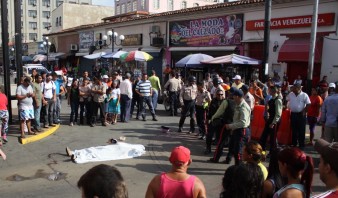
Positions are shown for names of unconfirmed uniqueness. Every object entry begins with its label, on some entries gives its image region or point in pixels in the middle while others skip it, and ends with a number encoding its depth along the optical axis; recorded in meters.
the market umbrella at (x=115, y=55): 21.90
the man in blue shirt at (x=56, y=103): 11.62
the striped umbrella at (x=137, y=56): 19.00
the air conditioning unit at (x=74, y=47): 41.16
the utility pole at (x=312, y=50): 12.64
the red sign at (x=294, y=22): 15.59
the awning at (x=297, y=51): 15.86
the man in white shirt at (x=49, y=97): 10.91
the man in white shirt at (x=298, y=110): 8.87
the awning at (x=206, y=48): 20.88
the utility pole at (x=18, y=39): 11.13
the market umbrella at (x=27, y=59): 42.12
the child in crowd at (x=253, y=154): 3.88
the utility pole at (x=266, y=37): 12.68
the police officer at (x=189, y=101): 11.06
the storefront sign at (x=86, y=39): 37.75
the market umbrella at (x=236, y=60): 15.57
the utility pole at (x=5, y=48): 10.89
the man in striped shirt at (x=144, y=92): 13.13
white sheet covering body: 7.99
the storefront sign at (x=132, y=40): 30.17
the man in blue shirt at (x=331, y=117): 7.63
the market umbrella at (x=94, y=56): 25.18
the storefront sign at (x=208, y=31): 20.70
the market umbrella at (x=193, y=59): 17.83
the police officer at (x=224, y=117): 7.79
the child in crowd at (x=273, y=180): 3.06
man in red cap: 3.29
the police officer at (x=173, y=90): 14.34
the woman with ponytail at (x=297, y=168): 2.91
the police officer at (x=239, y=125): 7.08
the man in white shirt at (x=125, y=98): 12.62
